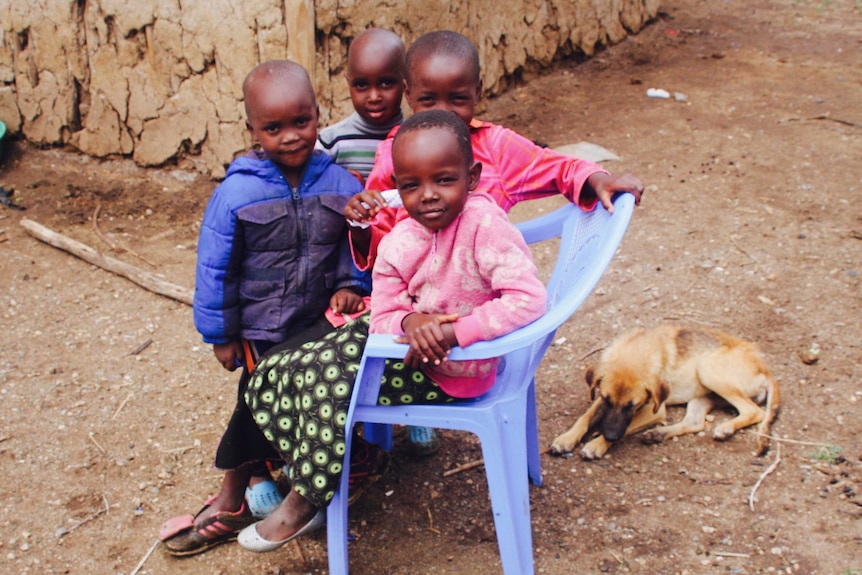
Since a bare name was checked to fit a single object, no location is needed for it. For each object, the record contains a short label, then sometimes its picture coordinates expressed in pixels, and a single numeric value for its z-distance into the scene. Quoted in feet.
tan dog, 11.03
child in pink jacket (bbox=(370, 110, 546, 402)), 7.29
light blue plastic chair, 7.72
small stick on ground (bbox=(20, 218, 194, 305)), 14.82
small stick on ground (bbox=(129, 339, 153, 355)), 13.50
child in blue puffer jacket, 8.71
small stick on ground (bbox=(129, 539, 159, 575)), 9.23
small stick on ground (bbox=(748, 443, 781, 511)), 9.77
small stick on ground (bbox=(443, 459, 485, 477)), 10.85
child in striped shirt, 9.84
